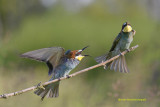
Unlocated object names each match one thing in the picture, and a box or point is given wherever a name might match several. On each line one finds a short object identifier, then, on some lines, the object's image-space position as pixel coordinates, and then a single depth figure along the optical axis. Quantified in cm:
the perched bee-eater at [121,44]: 535
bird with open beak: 462
